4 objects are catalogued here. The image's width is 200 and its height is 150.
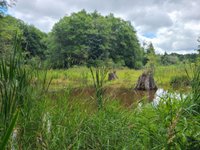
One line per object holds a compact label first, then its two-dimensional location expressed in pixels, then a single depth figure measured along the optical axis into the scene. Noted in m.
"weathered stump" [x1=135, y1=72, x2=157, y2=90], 9.67
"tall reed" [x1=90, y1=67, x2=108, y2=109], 1.86
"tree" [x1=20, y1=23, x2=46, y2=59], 28.67
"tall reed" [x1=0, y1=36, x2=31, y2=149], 0.92
